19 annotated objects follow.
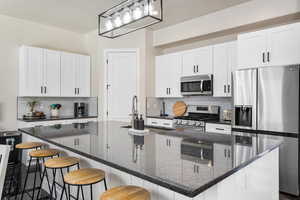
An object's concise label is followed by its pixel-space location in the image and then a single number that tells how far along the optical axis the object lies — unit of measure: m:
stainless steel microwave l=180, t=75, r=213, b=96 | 3.79
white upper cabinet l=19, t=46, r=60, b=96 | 4.07
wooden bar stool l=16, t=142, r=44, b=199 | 2.42
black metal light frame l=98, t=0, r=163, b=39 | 2.01
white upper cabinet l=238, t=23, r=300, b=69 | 2.68
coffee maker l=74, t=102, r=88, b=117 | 4.91
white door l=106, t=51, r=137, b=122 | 4.64
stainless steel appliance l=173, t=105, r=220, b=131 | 3.66
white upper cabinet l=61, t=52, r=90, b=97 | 4.60
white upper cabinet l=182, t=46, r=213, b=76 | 3.83
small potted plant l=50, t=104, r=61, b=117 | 4.57
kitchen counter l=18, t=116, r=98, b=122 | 3.94
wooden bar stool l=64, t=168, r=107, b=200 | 1.54
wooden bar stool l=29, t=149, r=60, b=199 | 2.17
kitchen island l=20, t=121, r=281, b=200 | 1.06
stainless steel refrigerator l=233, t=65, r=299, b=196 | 2.58
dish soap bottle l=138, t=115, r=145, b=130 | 2.27
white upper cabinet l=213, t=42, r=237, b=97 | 3.53
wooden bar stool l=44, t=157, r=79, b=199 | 1.88
